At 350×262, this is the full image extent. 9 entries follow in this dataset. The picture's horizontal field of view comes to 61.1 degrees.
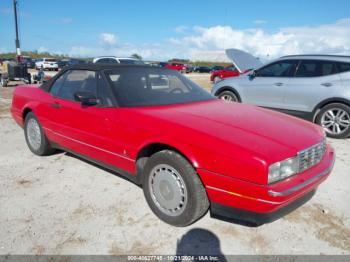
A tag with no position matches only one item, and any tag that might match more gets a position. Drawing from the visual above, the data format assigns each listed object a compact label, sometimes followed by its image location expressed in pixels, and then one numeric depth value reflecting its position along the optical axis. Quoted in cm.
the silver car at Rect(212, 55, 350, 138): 589
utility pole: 2265
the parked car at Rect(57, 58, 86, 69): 3623
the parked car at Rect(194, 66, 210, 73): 4406
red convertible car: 230
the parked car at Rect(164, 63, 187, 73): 3598
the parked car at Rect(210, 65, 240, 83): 2118
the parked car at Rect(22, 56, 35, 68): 3862
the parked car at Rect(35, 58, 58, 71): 3350
